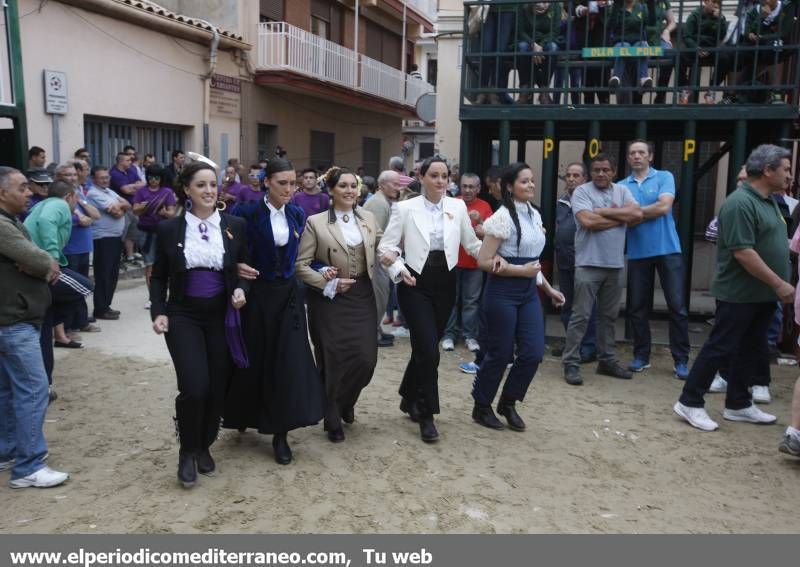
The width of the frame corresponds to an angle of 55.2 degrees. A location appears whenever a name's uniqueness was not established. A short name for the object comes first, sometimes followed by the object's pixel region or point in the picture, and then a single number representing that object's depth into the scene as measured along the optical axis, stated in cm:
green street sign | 764
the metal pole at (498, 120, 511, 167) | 814
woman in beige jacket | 486
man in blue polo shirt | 681
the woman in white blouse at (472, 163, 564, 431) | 524
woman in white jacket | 506
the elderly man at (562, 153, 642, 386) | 666
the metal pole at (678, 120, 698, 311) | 759
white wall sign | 1121
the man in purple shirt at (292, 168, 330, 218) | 827
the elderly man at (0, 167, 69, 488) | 417
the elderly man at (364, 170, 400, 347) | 766
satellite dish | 1220
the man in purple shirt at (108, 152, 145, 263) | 1106
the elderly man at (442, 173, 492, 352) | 760
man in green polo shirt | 520
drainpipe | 1492
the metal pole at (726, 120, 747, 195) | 751
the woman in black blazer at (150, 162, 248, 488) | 424
